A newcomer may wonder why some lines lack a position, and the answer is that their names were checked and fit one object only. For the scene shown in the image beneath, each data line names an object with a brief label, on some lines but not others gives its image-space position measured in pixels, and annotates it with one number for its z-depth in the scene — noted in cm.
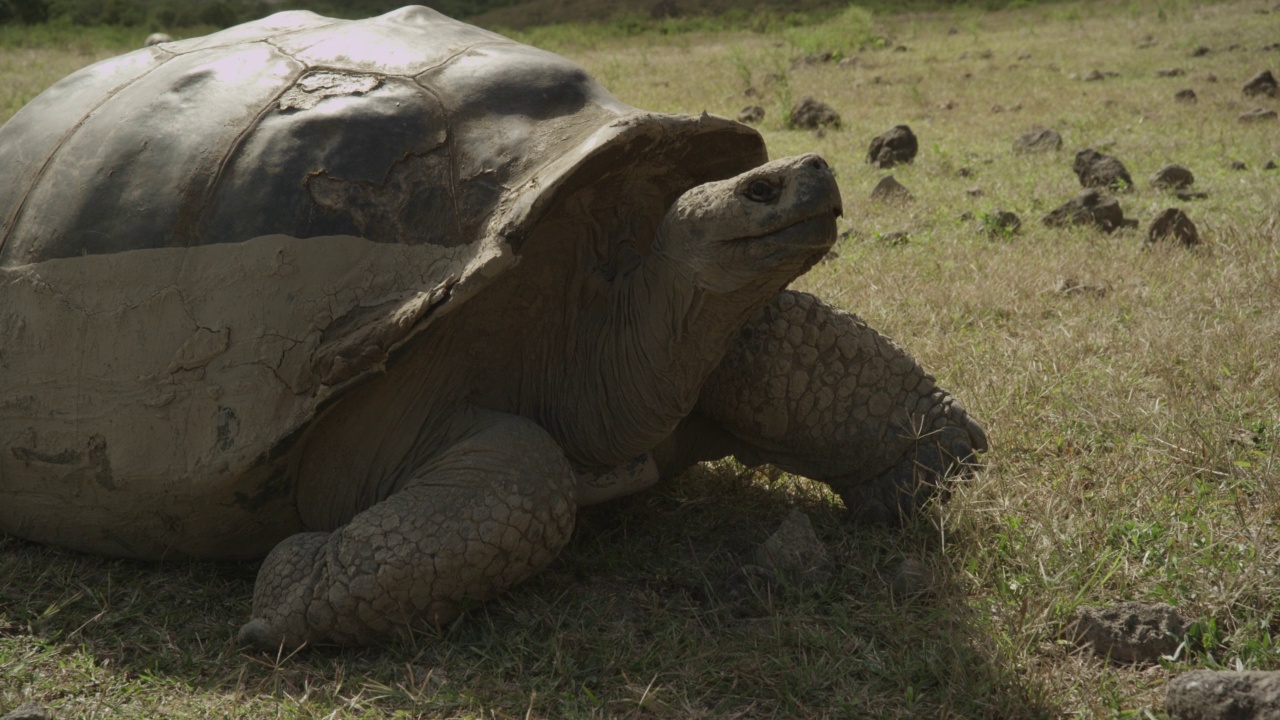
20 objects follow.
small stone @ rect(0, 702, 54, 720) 193
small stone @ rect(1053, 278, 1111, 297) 418
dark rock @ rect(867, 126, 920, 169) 683
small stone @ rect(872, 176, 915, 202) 587
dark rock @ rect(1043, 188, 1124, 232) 508
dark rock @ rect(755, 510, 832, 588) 245
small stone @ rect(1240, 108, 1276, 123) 714
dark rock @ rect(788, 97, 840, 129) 822
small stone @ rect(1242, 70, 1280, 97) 788
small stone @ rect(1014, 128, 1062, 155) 684
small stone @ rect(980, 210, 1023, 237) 518
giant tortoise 228
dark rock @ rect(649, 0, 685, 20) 2128
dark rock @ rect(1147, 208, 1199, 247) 469
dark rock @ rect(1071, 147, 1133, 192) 583
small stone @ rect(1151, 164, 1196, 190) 571
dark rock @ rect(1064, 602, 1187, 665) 205
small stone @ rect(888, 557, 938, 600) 238
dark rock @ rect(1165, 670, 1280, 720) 168
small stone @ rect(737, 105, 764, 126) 868
